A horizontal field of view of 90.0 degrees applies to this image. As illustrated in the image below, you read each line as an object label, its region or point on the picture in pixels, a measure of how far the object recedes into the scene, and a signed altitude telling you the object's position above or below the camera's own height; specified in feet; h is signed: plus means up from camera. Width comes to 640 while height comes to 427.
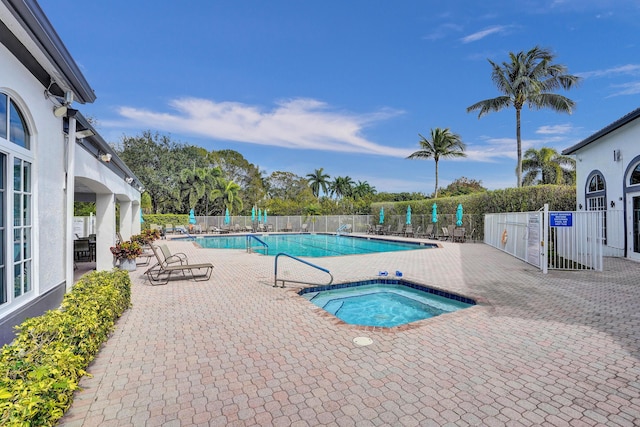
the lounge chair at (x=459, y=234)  64.47 -3.99
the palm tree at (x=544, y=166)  94.79 +14.66
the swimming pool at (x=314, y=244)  59.58 -6.48
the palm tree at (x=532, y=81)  66.49 +28.32
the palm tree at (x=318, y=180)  167.32 +18.37
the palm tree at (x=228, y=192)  115.96 +8.35
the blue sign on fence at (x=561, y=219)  29.46 -0.42
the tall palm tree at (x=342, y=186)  177.17 +16.06
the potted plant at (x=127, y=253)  30.66 -3.63
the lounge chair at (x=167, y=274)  26.08 -5.39
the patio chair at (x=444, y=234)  68.42 -4.28
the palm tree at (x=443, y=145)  102.06 +22.61
